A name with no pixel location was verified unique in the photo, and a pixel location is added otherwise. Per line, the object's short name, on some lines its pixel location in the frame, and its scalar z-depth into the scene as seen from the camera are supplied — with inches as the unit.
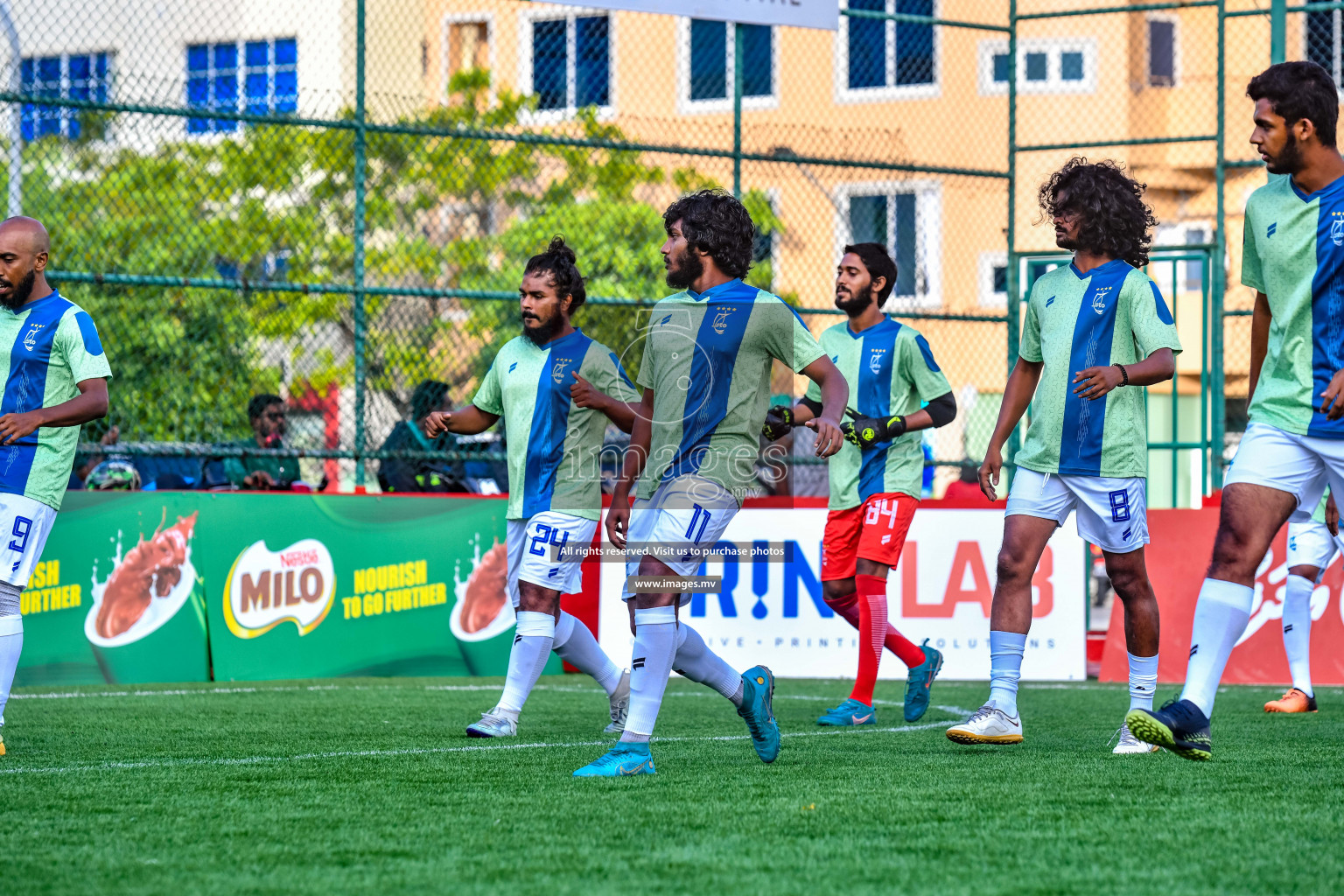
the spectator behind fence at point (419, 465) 878.4
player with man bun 551.5
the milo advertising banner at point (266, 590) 775.1
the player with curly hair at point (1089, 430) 486.0
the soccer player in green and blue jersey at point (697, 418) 430.0
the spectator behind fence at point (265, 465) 840.9
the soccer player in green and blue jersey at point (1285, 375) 386.0
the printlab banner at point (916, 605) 834.2
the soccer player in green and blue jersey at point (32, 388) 498.0
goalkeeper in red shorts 625.6
